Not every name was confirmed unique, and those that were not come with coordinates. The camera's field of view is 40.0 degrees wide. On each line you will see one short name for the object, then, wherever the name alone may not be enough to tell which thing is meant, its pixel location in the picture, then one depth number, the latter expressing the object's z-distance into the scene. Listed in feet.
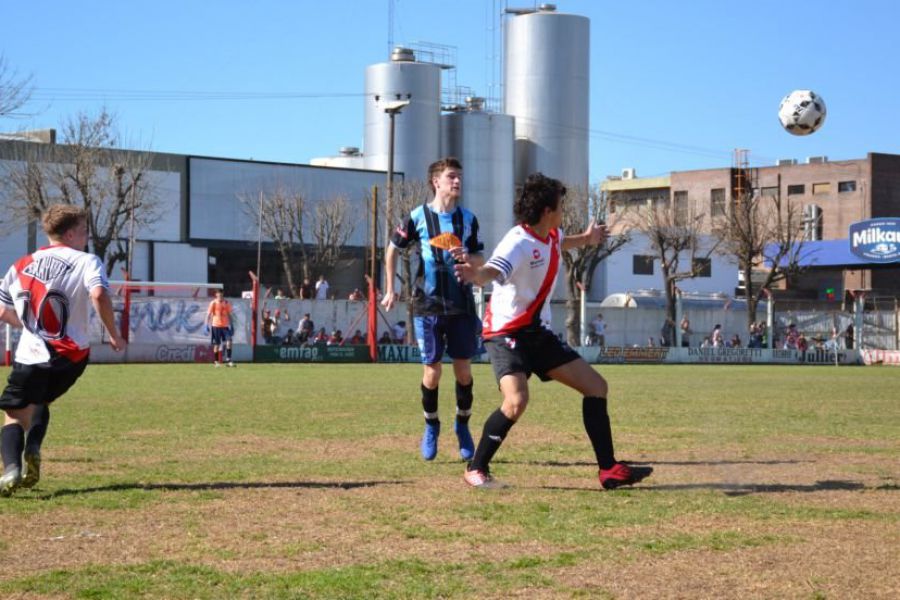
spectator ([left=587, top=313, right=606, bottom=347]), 152.97
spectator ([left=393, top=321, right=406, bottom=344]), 141.59
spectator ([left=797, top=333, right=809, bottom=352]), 163.94
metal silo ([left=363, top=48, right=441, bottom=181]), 224.33
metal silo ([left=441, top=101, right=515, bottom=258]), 228.84
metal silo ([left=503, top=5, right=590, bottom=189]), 237.04
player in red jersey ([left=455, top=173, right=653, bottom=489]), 26.81
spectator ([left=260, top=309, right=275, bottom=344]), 132.46
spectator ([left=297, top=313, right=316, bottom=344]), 135.66
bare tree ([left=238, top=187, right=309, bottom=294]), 196.95
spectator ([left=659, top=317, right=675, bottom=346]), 161.88
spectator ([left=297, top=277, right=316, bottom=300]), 155.33
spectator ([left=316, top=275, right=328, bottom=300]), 162.03
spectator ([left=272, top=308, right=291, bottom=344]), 135.32
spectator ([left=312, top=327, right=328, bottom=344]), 136.88
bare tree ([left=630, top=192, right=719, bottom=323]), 210.38
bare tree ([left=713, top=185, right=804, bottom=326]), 200.95
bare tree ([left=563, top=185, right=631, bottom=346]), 186.39
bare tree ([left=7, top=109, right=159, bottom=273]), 164.96
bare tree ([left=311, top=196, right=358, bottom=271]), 200.54
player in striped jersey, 32.37
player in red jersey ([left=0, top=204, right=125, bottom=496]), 25.95
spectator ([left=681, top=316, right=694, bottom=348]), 165.27
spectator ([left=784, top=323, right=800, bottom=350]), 165.17
